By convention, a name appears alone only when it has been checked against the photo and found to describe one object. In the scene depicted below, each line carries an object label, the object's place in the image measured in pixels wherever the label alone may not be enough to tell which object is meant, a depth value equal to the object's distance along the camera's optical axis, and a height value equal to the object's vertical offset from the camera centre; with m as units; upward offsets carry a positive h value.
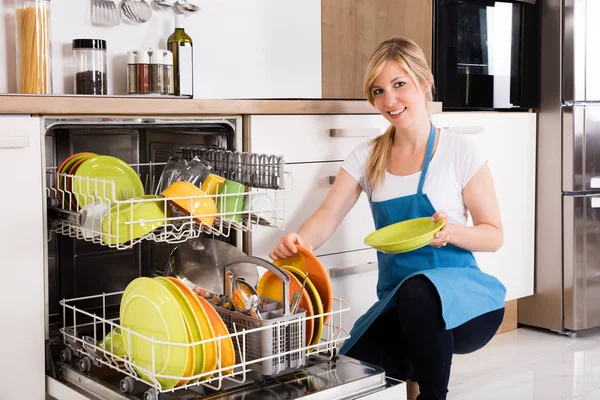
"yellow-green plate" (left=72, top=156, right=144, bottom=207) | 1.59 -0.03
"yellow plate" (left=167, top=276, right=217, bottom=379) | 1.39 -0.30
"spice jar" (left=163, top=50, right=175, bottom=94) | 2.18 +0.26
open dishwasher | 1.44 -0.29
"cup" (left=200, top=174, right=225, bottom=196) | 1.62 -0.05
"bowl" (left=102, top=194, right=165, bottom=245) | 1.45 -0.11
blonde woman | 1.96 -0.11
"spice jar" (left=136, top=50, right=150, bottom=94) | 2.16 +0.25
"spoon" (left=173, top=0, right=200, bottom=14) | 2.37 +0.47
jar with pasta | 1.96 +0.30
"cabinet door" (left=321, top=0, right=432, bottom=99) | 2.78 +0.45
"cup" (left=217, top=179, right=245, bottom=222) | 1.60 -0.08
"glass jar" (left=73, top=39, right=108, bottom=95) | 2.10 +0.26
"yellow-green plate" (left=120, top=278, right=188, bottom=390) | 1.37 -0.29
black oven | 2.67 +0.37
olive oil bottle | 2.21 +0.30
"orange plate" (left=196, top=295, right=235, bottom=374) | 1.40 -0.31
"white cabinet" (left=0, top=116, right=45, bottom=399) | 1.55 -0.19
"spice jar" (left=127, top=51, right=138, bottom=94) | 2.17 +0.25
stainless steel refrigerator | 2.83 -0.03
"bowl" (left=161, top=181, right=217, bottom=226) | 1.50 -0.07
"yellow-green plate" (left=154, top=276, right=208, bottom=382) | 1.39 -0.29
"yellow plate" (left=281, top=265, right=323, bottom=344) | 1.58 -0.29
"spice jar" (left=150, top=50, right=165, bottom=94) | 2.16 +0.25
